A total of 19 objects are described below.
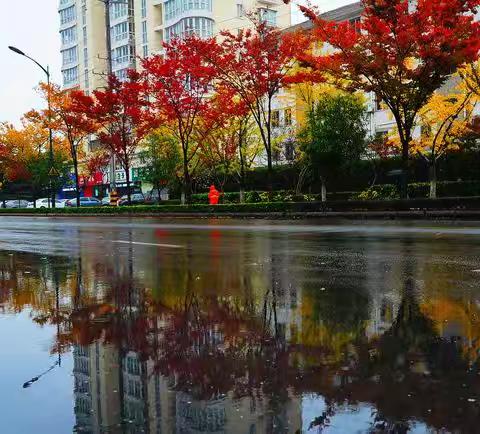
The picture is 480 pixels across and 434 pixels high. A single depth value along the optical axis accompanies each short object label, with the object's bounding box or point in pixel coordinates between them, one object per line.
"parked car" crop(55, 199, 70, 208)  62.59
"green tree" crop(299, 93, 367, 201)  32.06
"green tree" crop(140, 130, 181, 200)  43.69
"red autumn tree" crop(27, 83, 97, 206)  37.50
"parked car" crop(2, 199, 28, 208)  66.06
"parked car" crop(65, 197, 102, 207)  58.81
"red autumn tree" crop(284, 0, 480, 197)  20.20
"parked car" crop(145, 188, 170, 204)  56.16
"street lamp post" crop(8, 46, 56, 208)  41.00
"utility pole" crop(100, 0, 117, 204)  35.47
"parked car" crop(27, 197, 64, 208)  62.15
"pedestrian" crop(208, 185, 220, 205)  33.41
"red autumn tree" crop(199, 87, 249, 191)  30.84
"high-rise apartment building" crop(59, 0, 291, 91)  66.38
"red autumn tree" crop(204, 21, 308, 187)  25.69
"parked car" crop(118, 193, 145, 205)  55.59
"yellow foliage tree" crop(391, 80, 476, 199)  29.03
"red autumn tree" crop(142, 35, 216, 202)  28.52
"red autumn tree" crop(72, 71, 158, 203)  32.34
